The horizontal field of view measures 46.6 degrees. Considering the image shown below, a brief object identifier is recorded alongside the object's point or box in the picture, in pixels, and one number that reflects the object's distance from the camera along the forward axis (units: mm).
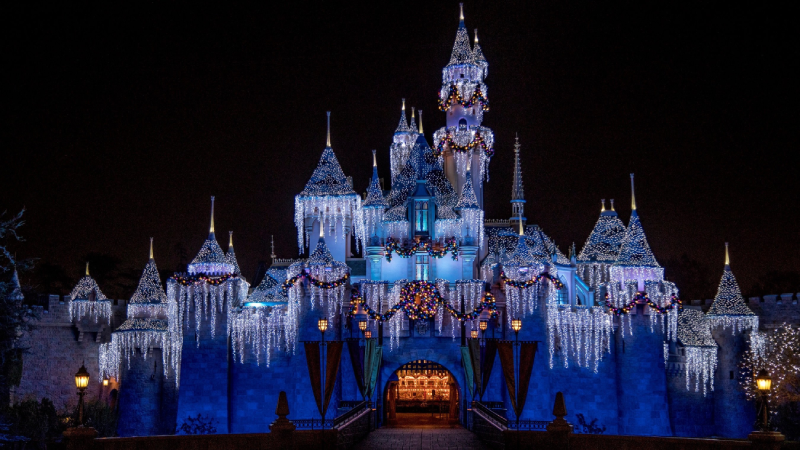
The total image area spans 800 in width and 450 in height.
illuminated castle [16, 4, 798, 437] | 37281
